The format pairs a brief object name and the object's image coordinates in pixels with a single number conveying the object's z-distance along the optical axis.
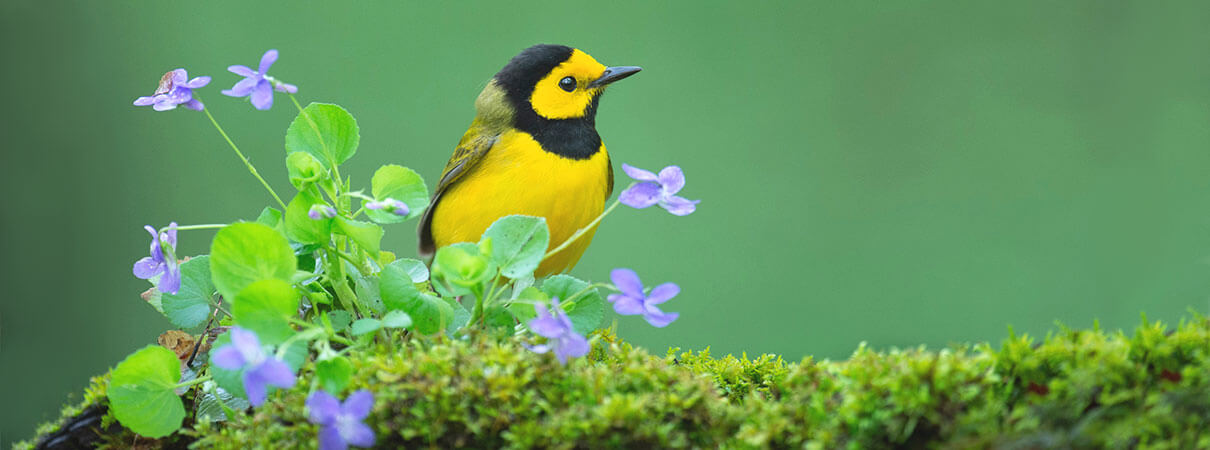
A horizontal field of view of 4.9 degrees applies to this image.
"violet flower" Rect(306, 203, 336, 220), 2.73
